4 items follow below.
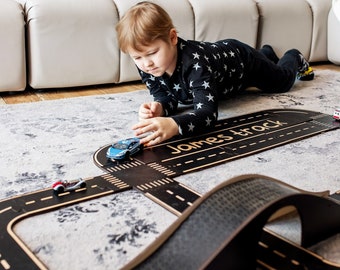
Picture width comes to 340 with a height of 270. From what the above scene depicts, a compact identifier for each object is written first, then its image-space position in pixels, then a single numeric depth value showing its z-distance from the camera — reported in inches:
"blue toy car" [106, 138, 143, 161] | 43.0
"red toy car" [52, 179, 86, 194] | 36.4
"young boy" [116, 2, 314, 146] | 48.8
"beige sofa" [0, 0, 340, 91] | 67.1
